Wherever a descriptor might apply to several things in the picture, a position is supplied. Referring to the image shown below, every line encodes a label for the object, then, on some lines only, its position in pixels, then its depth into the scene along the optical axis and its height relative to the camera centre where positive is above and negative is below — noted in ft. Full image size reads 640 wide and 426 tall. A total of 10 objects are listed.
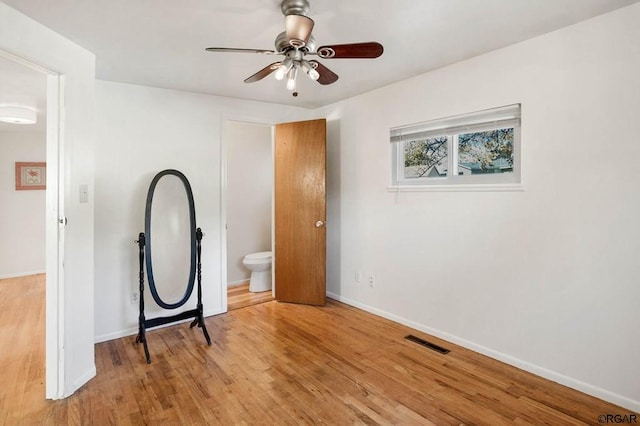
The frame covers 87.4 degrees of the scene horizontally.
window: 8.40 +1.77
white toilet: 14.34 -2.55
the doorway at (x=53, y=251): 7.02 -0.85
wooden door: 12.67 -0.02
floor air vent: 9.08 -3.73
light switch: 7.63 +0.41
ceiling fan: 5.42 +2.86
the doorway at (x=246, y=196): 15.74 +0.73
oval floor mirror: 10.12 -0.99
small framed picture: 17.84 +1.90
